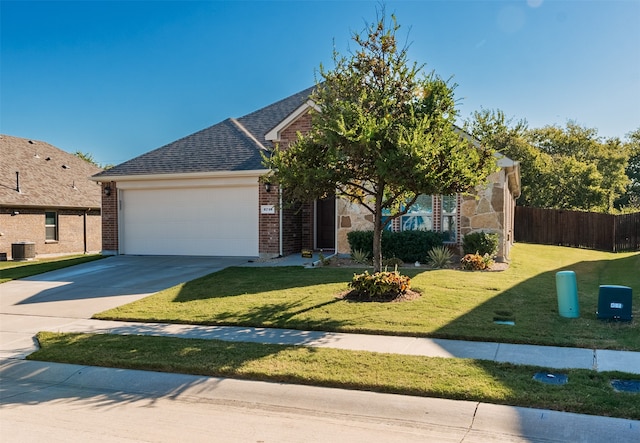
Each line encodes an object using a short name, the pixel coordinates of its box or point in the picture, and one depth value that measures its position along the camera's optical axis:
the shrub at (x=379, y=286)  9.45
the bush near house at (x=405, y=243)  13.97
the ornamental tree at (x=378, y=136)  8.37
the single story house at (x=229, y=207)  14.79
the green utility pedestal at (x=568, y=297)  8.04
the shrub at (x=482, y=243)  13.67
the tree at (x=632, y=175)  43.05
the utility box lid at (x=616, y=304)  7.64
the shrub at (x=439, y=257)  13.46
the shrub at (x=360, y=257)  14.05
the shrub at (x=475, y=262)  12.93
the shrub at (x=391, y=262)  13.67
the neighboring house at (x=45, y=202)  20.78
